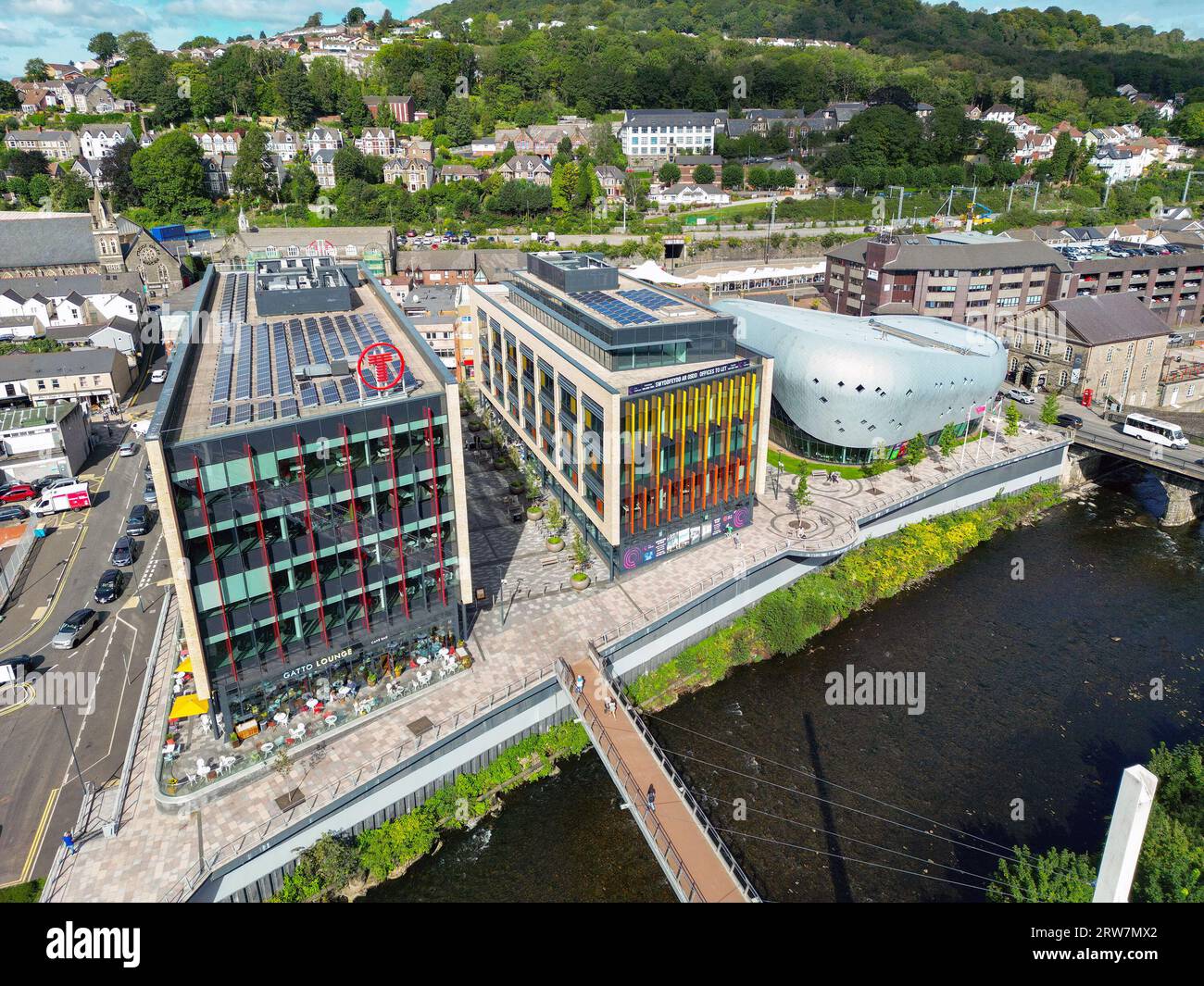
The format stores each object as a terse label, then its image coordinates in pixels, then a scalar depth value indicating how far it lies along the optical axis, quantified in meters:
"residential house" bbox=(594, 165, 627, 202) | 148.00
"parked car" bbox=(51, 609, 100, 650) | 48.75
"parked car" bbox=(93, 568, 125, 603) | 53.16
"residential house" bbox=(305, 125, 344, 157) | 152.50
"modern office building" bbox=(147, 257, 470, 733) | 36.84
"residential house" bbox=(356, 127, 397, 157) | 154.50
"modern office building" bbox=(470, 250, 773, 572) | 51.38
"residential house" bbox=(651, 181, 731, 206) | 152.88
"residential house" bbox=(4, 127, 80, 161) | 152.50
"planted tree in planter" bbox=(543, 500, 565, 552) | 58.82
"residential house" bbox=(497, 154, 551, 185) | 145.62
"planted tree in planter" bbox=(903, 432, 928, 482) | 70.62
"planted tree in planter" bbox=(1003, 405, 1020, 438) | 75.00
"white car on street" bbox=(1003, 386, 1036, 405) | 86.94
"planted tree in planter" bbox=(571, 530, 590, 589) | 53.78
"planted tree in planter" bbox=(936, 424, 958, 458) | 74.00
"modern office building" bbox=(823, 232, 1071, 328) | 96.75
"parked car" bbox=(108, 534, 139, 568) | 57.09
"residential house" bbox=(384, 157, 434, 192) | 144.77
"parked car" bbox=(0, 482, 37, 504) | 64.81
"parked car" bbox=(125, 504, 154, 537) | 61.06
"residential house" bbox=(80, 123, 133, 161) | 156.62
